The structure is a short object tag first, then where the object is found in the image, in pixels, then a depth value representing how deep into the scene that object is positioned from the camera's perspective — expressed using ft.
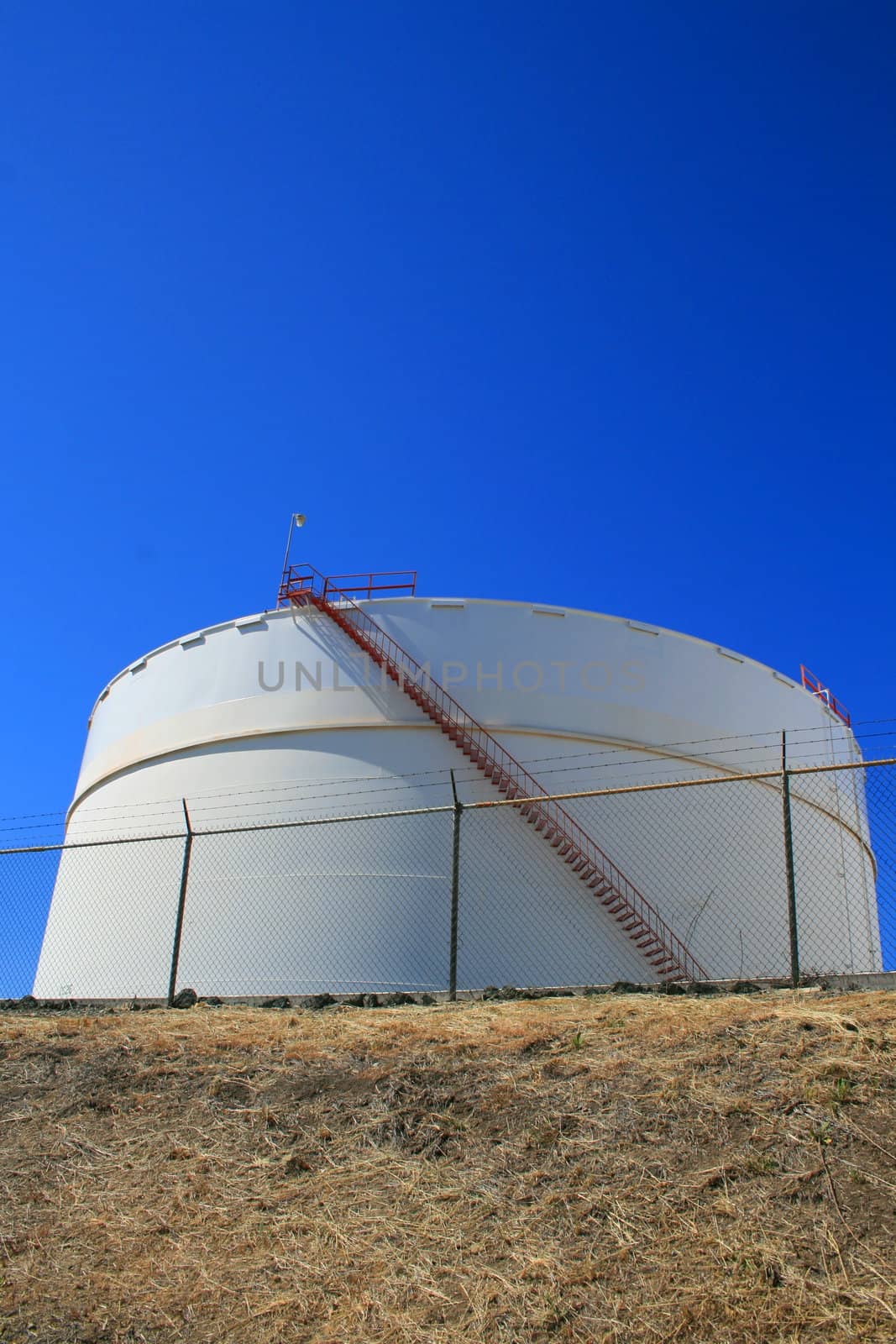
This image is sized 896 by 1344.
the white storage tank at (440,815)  52.44
